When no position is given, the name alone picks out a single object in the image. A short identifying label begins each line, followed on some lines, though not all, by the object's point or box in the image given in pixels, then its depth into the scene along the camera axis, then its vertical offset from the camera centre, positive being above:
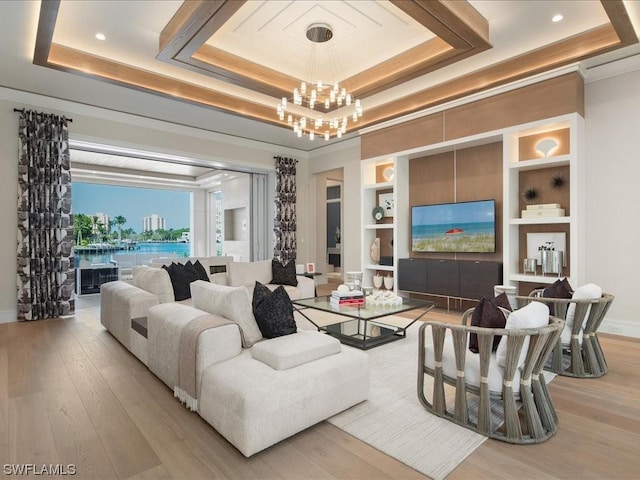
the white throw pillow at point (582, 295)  3.19 -0.52
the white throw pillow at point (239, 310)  2.68 -0.53
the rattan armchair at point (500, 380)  2.16 -0.91
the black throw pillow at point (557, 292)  3.41 -0.52
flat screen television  5.50 +0.18
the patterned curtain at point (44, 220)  5.22 +0.31
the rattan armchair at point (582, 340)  3.14 -0.92
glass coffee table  3.89 -1.12
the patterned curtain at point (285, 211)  8.29 +0.65
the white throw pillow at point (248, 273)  5.61 -0.54
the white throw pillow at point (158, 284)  4.33 -0.53
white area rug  2.05 -1.24
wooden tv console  5.29 -0.61
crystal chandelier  4.15 +2.17
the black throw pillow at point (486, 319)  2.37 -0.54
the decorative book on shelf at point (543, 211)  4.68 +0.36
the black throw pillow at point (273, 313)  2.68 -0.55
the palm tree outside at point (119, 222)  9.95 +0.50
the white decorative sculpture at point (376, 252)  6.95 -0.26
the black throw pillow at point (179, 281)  4.62 -0.54
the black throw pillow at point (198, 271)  4.90 -0.43
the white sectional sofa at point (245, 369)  2.07 -0.86
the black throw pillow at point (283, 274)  5.92 -0.58
